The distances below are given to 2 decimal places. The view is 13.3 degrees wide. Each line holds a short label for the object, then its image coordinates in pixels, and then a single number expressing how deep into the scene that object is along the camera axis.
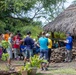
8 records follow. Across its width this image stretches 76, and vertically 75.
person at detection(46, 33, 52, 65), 14.31
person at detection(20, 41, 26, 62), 18.03
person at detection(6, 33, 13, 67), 14.09
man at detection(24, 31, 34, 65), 14.86
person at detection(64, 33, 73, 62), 16.91
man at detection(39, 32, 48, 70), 13.93
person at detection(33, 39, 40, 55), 18.14
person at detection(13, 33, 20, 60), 17.91
